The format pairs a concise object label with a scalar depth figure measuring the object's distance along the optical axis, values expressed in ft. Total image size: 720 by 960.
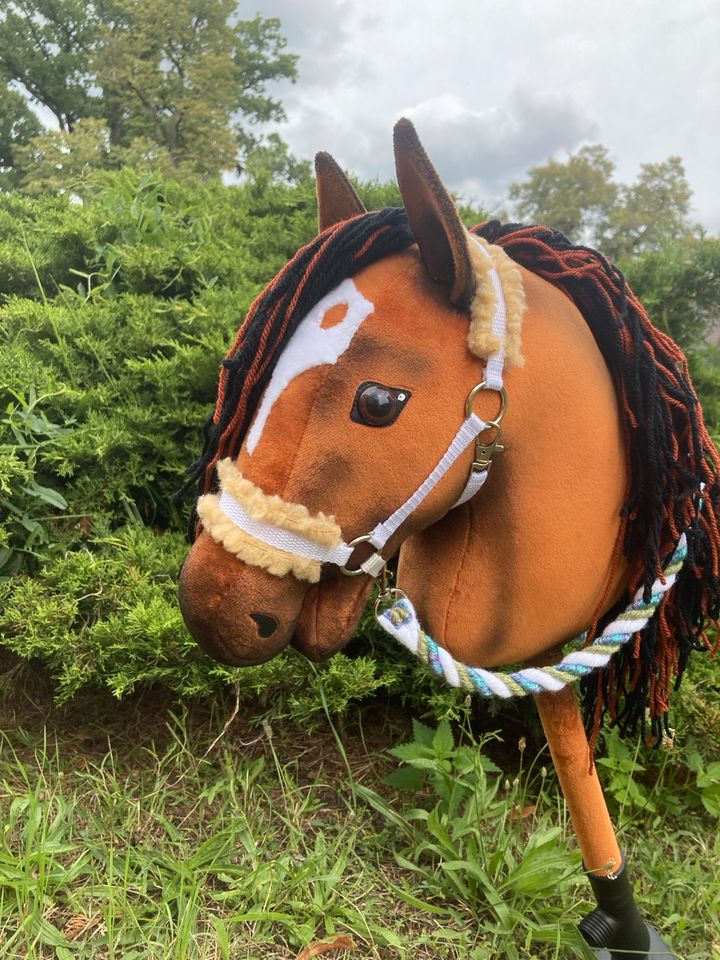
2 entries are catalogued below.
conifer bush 4.37
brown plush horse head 2.11
